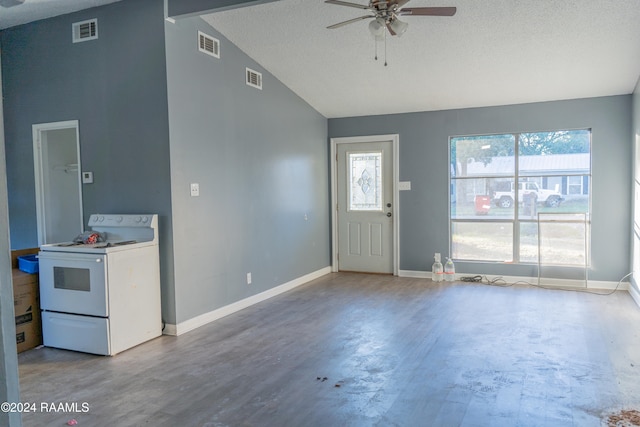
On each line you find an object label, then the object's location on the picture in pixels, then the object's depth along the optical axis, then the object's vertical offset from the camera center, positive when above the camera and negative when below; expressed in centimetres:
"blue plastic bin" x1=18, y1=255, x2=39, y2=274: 394 -58
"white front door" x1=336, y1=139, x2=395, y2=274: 697 -22
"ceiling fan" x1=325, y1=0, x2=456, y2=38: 325 +133
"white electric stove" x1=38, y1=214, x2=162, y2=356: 361 -80
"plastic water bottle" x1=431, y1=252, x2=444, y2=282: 643 -114
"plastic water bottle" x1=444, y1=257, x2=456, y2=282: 641 -117
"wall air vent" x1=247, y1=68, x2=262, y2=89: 518 +135
